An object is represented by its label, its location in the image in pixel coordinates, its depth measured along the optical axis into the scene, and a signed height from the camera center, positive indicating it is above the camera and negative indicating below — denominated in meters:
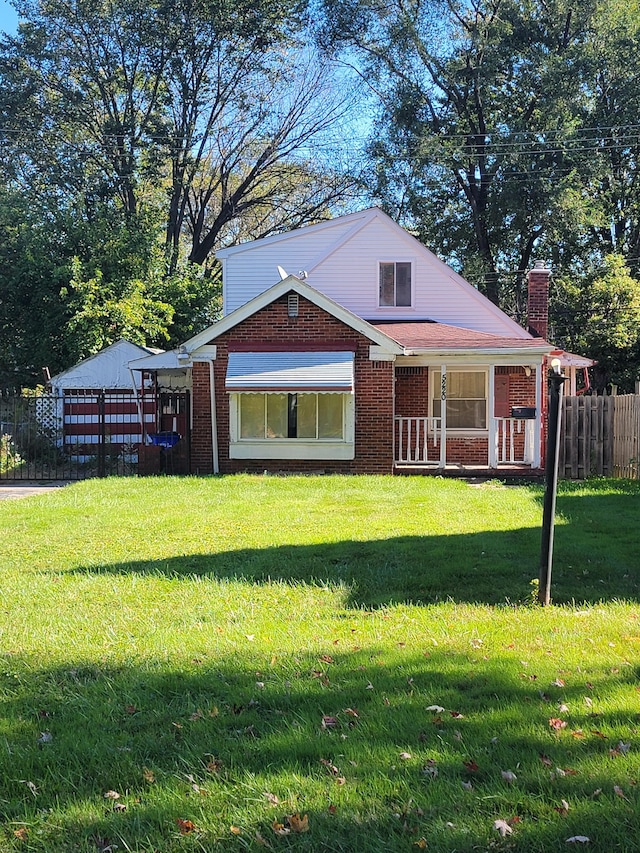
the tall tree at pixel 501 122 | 31.88 +12.84
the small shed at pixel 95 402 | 22.03 +0.33
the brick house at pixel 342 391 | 16.42 +0.47
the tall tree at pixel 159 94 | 32.75 +14.43
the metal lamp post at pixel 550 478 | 6.17 -0.55
